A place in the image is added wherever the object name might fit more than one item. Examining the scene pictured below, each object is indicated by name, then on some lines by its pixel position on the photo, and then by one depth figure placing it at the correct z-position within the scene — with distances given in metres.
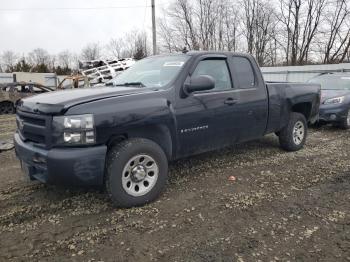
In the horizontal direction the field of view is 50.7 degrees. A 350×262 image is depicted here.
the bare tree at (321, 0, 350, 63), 38.59
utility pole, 23.32
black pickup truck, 3.81
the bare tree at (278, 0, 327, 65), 41.19
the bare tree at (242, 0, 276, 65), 44.09
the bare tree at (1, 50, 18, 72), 68.44
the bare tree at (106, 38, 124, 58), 55.42
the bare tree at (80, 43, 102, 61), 63.88
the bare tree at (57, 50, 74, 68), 65.31
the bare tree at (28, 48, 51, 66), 66.62
